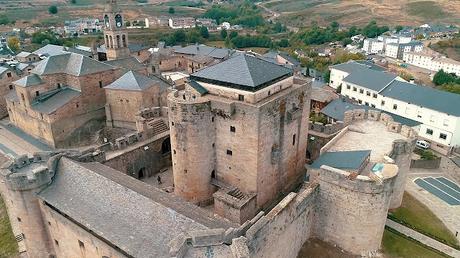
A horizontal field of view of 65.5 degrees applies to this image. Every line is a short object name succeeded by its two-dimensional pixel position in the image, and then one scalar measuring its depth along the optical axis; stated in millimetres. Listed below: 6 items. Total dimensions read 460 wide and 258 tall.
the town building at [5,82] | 54375
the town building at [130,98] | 44219
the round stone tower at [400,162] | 31666
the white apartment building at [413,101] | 51812
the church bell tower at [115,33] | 58312
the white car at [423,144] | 51375
